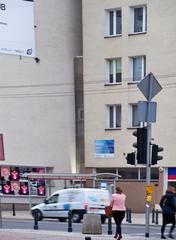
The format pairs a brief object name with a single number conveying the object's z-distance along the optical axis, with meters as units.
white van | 32.56
